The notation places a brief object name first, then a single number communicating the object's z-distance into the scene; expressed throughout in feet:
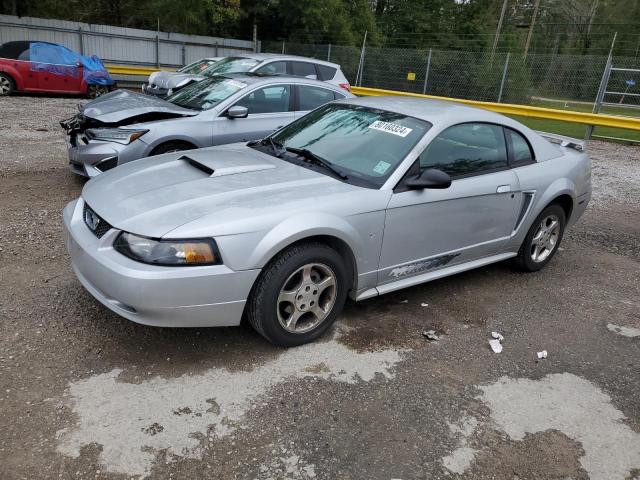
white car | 32.94
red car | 44.34
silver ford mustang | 9.82
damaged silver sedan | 19.67
